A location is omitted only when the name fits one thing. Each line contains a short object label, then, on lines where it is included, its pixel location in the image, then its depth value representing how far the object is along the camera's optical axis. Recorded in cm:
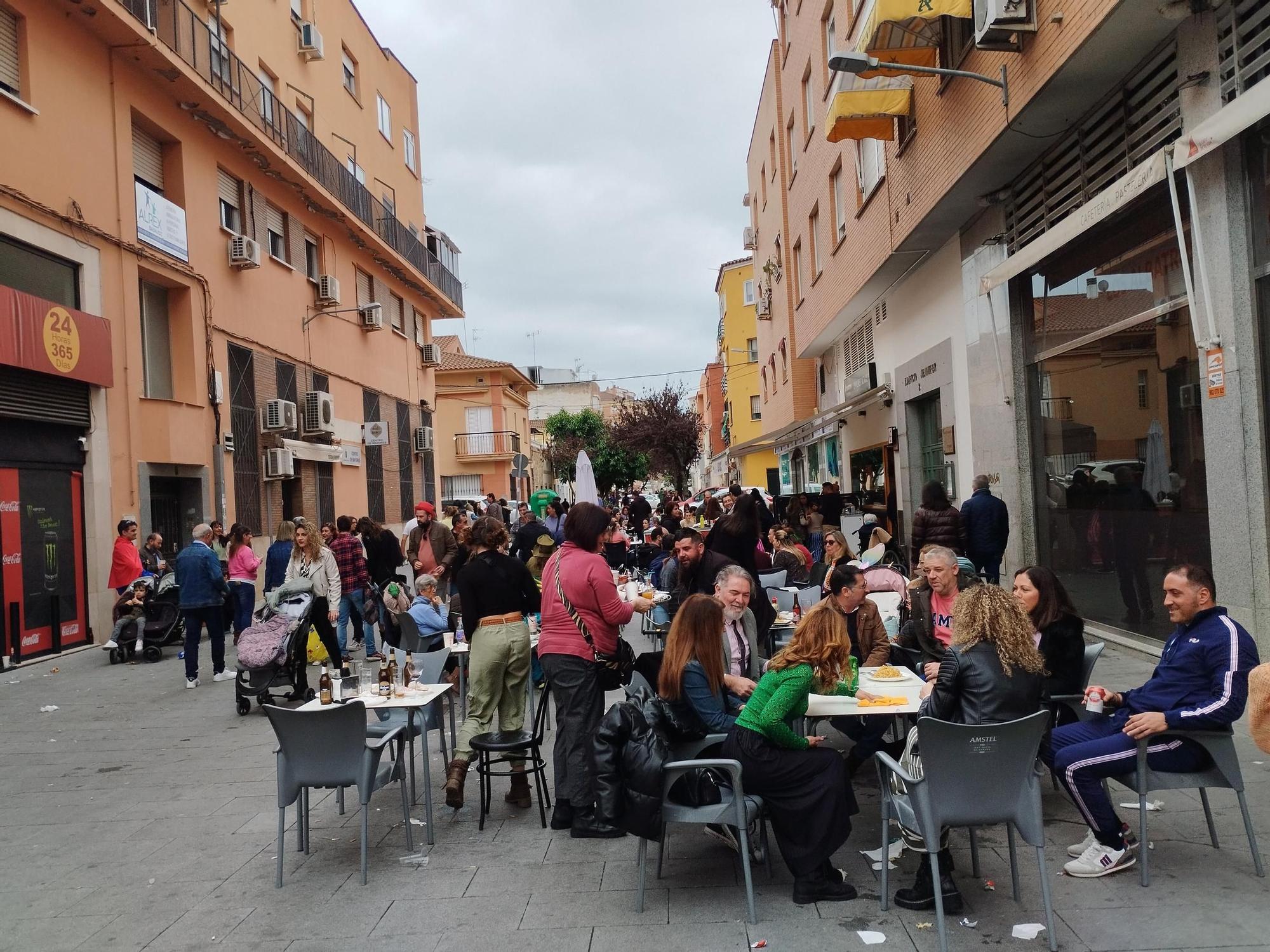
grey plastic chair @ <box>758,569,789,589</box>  1066
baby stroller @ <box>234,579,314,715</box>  933
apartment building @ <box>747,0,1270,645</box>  727
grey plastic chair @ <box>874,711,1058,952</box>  400
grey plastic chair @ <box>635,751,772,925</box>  434
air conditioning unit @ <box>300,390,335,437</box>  2120
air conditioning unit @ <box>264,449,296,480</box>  1920
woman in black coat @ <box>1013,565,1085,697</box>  539
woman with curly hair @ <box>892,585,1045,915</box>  437
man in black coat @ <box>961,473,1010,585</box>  1116
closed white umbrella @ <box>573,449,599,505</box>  1597
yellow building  5112
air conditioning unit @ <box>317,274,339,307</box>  2245
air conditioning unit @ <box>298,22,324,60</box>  2269
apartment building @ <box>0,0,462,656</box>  1277
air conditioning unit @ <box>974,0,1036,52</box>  876
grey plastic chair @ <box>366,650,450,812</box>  605
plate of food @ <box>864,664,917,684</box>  564
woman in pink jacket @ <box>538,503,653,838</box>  570
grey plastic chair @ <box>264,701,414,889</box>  509
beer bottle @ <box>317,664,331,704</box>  586
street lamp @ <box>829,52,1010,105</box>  955
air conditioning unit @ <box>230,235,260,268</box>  1812
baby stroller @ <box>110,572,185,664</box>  1281
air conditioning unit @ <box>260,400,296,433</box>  1931
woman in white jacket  1054
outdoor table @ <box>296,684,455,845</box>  560
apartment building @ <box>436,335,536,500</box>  4791
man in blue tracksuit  440
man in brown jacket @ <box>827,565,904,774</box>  664
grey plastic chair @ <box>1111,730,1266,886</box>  444
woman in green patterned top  446
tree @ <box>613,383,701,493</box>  5481
